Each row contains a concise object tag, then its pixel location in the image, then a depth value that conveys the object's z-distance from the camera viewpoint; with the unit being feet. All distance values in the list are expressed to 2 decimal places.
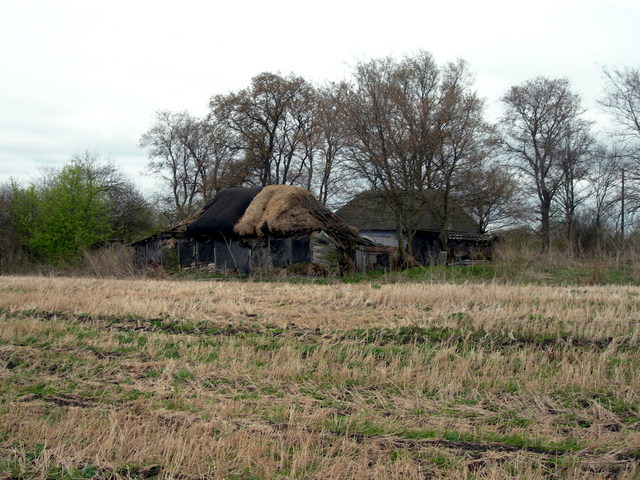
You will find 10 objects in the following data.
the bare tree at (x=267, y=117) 134.41
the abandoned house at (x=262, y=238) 78.59
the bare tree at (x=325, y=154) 116.88
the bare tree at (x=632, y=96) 101.86
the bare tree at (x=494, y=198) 96.94
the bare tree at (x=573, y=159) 121.19
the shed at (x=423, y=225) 86.89
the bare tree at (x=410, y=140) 80.94
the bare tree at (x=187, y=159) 148.77
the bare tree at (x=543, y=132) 122.11
